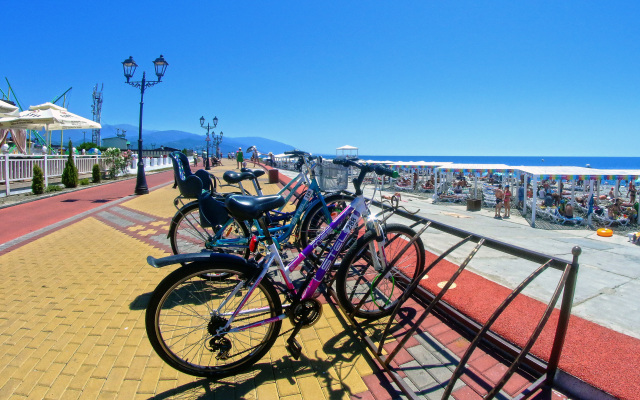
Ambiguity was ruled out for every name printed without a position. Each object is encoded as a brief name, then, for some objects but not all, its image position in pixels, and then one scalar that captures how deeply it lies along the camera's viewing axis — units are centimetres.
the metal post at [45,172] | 1238
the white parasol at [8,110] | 1219
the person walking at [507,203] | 1563
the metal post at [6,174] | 1076
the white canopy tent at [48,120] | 1347
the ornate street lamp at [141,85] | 1212
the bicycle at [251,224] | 347
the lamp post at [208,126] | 3070
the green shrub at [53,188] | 1216
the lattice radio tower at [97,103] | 9663
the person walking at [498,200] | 1576
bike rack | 176
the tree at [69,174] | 1317
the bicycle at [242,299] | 211
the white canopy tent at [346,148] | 4558
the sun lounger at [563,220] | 1457
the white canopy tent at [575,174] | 1476
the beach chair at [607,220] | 1411
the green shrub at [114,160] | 1784
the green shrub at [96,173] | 1551
